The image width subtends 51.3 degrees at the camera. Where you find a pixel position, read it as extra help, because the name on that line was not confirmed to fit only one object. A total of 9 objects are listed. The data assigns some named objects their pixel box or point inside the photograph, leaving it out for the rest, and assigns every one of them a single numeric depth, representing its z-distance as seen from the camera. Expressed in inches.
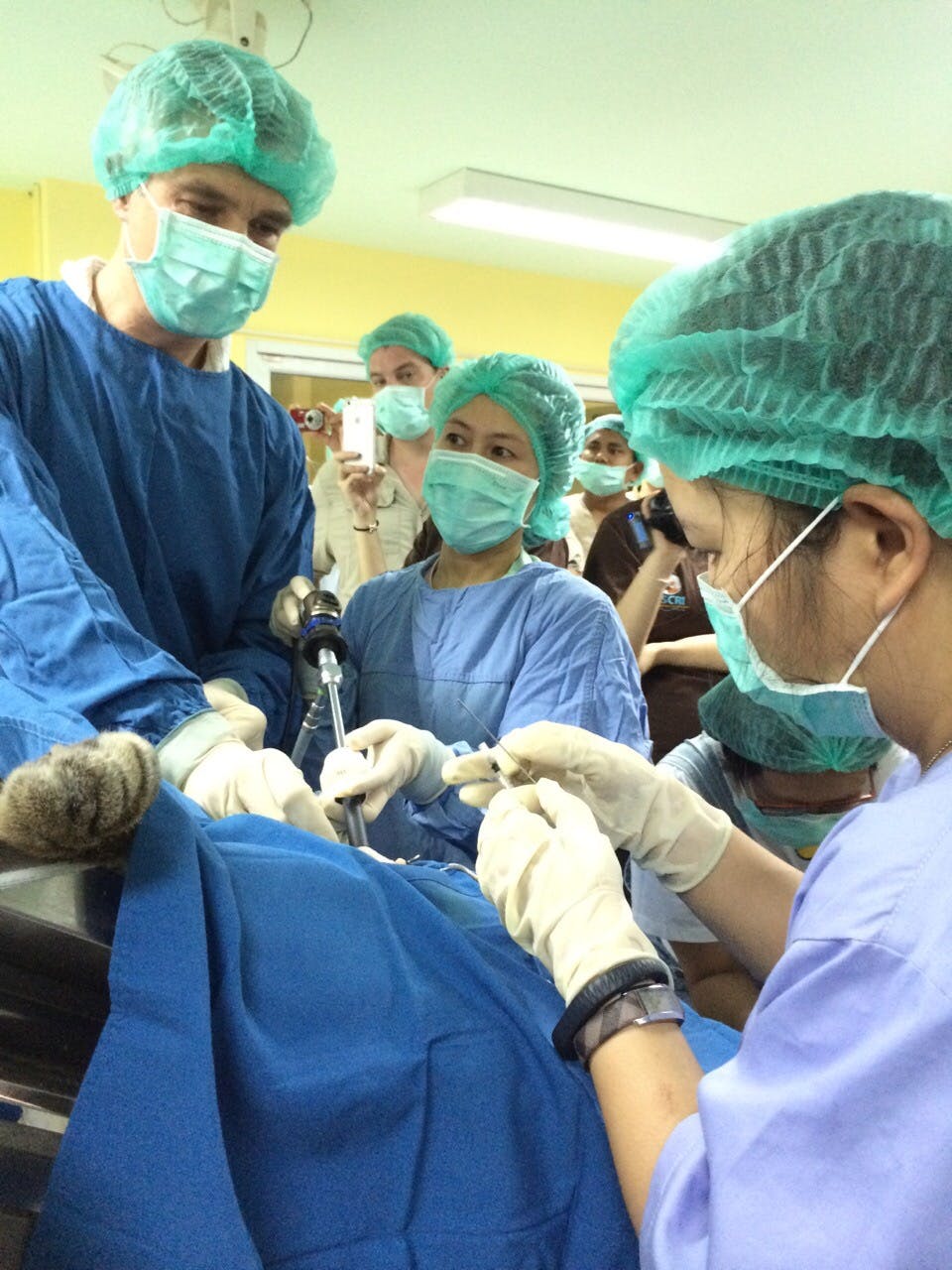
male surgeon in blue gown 52.3
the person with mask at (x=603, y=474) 133.0
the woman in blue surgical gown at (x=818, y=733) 22.5
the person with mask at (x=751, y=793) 58.4
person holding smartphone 116.4
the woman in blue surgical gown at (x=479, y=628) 61.2
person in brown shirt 92.4
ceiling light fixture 160.9
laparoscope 54.2
